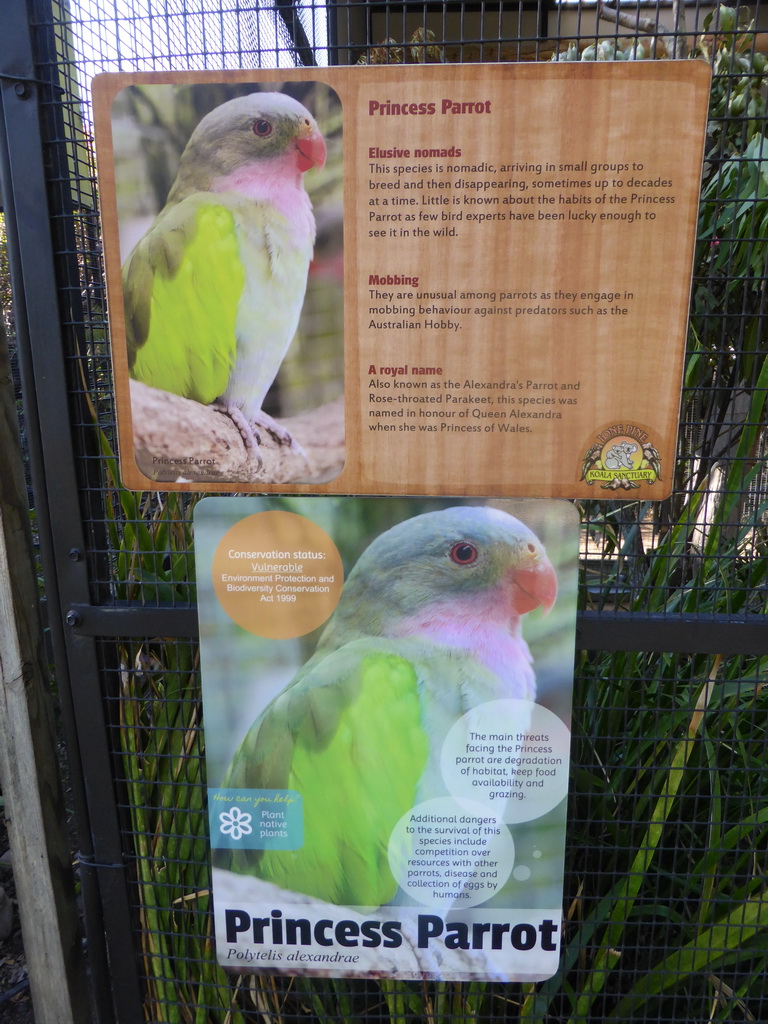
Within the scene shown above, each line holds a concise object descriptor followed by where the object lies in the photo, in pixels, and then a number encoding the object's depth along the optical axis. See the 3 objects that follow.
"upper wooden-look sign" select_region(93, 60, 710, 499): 1.08
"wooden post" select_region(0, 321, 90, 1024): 1.35
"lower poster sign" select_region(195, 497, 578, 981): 1.24
